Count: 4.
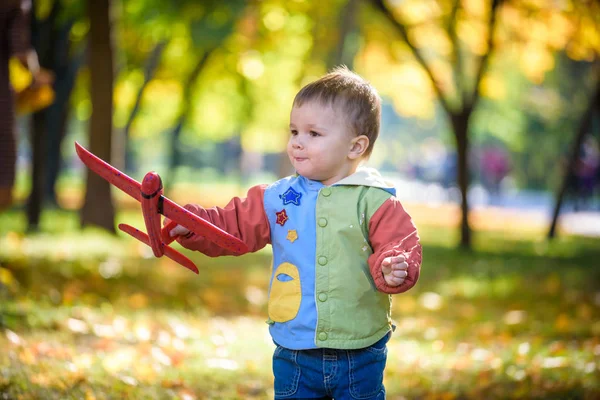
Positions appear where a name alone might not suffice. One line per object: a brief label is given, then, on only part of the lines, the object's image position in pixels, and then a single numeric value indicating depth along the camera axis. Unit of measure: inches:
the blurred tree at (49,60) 489.7
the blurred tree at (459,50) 493.7
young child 114.8
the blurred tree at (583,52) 493.2
